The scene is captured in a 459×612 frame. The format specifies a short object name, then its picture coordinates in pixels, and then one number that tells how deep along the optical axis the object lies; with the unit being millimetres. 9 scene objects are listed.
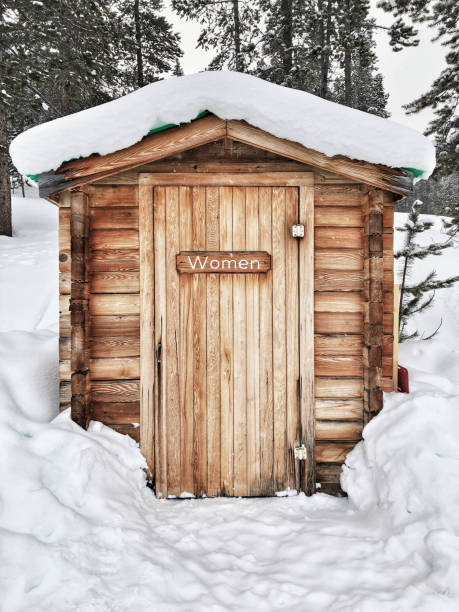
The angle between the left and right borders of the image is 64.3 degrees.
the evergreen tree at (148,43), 13734
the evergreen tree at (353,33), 7659
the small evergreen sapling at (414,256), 4973
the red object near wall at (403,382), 3300
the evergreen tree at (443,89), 6375
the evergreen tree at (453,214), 6315
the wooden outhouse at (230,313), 3070
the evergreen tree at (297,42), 8516
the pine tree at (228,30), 11047
